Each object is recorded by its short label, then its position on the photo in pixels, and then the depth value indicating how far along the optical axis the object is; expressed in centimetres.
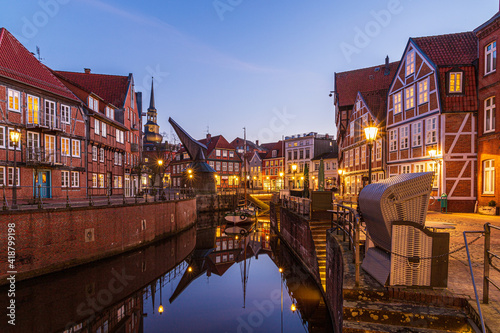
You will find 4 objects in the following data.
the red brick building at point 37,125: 1811
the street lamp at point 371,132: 1120
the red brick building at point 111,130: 2567
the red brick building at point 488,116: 1819
